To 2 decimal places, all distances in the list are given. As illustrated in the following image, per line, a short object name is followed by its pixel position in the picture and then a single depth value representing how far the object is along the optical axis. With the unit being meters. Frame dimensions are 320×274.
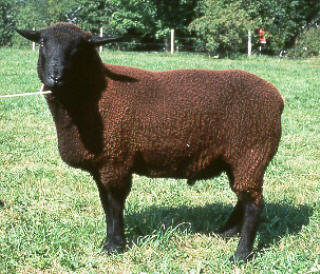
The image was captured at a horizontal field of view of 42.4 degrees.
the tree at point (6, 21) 33.88
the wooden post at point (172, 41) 28.12
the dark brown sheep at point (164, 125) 3.25
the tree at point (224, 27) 26.09
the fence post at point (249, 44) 27.48
